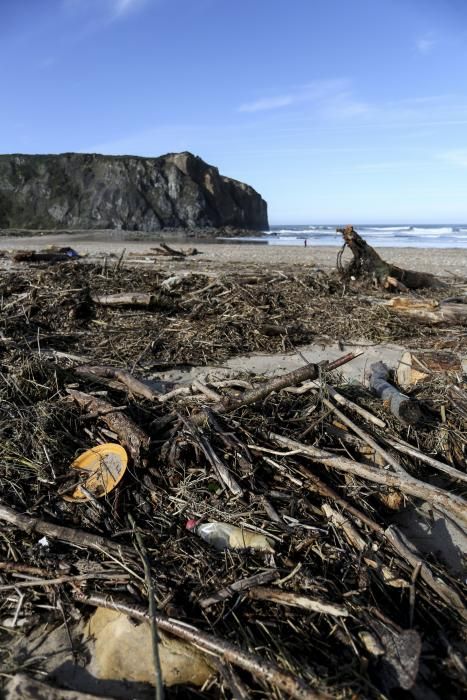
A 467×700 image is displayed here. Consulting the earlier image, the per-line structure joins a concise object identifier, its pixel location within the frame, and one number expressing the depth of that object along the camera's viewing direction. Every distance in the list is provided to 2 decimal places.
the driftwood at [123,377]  3.50
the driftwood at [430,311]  6.63
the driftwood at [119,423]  2.84
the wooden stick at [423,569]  2.14
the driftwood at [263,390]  3.14
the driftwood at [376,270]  9.12
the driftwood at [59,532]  2.32
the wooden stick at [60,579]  2.15
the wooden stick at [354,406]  3.27
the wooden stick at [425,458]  2.93
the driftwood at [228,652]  1.67
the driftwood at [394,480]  2.65
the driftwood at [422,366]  4.20
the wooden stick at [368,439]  2.86
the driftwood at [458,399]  3.50
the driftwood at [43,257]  11.69
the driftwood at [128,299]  6.47
